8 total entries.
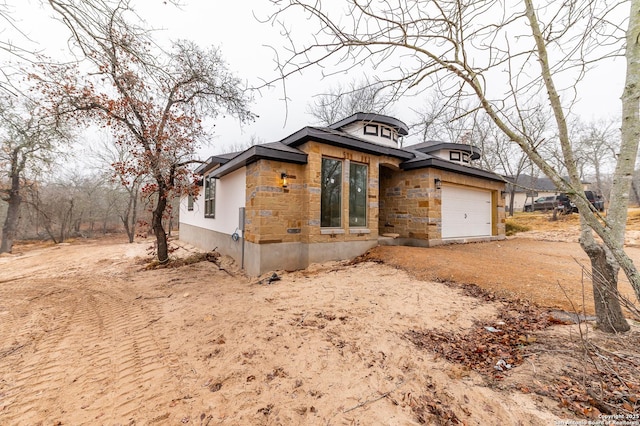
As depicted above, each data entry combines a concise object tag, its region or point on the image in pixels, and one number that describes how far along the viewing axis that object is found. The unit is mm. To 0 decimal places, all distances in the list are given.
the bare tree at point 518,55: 1994
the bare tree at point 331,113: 17969
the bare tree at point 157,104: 4016
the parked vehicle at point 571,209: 16686
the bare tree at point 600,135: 14852
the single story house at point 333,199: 6324
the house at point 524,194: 28297
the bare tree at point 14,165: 10633
